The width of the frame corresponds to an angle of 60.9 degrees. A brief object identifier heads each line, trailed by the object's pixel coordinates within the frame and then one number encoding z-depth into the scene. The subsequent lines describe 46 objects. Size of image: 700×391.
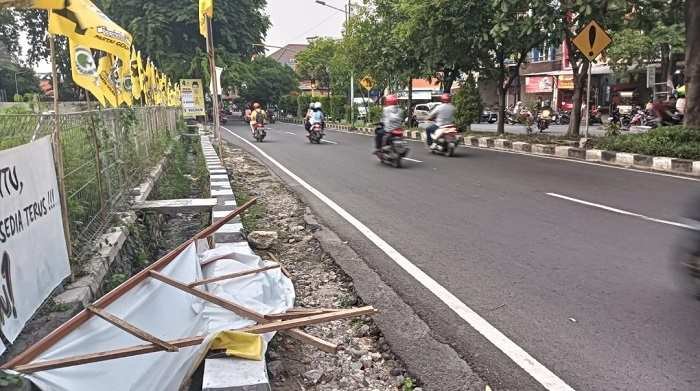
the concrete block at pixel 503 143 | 17.13
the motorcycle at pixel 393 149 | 12.71
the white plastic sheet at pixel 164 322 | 2.75
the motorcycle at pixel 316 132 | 20.55
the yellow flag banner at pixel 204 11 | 11.54
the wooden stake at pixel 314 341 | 3.30
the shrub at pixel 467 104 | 23.08
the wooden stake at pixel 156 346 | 2.59
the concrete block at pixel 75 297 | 3.55
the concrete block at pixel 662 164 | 11.49
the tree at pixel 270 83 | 54.16
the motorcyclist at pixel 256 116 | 22.83
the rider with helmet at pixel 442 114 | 14.38
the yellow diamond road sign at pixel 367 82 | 29.28
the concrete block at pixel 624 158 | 12.45
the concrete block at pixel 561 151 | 14.52
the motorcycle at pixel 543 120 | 24.59
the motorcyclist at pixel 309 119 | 21.12
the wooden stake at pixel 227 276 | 3.73
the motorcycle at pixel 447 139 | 14.72
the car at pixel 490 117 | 37.47
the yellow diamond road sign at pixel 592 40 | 13.61
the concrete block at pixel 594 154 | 13.43
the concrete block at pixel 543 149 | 15.10
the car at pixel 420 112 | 32.53
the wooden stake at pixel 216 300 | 3.33
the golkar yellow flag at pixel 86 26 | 4.07
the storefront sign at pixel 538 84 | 38.94
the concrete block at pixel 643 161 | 11.95
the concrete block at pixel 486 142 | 18.14
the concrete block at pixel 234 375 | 2.76
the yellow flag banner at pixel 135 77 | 9.58
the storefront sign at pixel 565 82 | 36.69
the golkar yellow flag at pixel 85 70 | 4.45
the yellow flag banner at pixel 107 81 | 5.44
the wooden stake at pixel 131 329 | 2.81
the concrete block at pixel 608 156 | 13.01
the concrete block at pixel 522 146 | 16.11
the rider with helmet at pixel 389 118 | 13.20
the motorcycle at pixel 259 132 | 22.44
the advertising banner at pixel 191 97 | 22.52
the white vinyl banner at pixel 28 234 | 2.89
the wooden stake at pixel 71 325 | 2.60
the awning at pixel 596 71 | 33.89
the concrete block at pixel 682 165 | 11.02
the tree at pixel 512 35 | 13.11
